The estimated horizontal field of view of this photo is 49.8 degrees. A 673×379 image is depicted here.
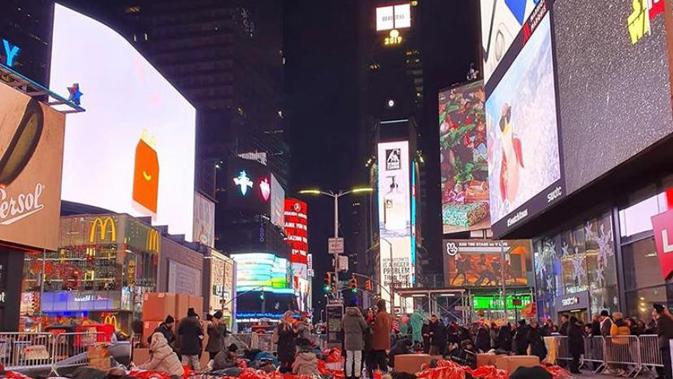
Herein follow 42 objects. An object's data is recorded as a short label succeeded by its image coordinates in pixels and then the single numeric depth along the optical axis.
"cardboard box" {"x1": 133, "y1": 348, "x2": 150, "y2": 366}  20.26
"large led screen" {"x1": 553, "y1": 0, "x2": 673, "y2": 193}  14.38
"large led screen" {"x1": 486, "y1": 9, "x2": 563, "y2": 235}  21.31
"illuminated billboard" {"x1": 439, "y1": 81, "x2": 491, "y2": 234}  63.62
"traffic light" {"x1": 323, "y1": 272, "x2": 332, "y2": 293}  37.84
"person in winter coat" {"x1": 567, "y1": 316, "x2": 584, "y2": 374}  20.38
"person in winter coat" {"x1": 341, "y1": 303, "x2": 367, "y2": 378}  17.14
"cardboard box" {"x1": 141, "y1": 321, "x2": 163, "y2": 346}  22.66
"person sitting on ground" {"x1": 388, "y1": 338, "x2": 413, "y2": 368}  20.08
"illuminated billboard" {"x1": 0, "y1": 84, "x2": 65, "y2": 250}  18.08
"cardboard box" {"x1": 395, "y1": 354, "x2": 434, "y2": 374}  16.89
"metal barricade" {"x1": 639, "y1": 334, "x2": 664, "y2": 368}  16.66
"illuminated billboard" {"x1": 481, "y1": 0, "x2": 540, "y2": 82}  24.75
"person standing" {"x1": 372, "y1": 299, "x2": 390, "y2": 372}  17.80
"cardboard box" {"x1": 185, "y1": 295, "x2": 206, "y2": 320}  25.27
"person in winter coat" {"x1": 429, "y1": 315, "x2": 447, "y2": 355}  24.35
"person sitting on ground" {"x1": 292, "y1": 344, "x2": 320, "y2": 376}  15.50
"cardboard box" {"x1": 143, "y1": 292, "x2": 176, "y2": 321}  22.96
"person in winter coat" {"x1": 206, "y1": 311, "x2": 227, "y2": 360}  20.12
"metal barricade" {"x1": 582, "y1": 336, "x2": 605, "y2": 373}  20.19
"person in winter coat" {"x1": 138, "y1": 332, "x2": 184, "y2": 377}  13.90
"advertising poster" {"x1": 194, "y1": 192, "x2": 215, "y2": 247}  65.00
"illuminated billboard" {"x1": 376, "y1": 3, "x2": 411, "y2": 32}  94.50
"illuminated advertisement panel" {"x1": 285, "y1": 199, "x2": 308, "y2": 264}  124.37
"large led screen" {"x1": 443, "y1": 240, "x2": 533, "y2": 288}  62.91
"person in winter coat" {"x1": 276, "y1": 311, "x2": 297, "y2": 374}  18.22
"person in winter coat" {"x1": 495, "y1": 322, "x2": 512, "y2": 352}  25.48
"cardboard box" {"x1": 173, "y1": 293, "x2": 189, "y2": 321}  23.55
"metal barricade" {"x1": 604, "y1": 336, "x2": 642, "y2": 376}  17.81
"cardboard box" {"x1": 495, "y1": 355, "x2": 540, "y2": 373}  14.80
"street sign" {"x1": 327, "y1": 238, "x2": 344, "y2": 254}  33.28
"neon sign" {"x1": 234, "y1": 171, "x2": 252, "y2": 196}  98.06
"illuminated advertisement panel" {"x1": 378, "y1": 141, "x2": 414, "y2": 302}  93.75
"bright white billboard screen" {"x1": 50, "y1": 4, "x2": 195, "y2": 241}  39.88
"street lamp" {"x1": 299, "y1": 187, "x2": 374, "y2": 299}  33.37
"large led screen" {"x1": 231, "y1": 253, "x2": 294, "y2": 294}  95.81
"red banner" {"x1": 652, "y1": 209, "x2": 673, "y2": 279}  11.49
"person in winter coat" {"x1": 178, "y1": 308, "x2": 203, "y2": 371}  17.30
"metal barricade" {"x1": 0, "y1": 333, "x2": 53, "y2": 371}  15.73
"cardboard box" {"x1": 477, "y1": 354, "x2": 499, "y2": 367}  16.08
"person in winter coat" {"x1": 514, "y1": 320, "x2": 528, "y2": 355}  23.05
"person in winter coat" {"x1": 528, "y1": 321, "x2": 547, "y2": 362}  22.25
